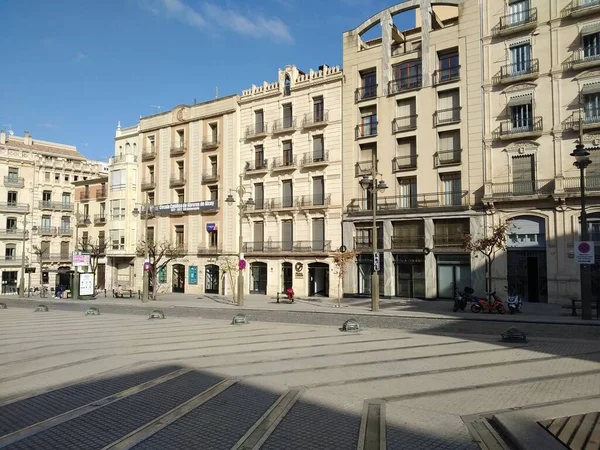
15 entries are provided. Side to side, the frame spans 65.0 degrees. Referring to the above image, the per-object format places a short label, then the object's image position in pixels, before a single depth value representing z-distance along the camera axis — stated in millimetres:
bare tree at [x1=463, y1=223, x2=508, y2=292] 23300
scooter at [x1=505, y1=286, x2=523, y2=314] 21875
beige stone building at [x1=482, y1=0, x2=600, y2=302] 26375
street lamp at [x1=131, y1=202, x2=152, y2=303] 31953
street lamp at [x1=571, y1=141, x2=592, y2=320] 18172
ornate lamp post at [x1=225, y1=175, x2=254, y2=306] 27234
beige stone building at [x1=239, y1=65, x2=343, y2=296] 35906
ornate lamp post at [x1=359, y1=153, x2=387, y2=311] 22688
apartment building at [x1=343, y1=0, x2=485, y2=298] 30312
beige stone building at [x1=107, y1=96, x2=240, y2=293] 41531
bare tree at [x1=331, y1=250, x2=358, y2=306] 29406
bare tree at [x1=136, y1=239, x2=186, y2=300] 37362
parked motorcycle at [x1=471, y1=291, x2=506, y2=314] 21812
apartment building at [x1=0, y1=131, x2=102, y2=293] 51938
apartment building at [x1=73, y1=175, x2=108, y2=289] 49344
